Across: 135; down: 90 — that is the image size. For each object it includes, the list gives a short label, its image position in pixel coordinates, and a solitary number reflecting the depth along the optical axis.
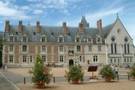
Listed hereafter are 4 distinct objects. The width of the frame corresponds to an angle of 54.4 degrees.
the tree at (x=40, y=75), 9.77
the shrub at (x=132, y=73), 11.91
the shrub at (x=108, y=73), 11.51
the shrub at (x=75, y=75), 10.77
